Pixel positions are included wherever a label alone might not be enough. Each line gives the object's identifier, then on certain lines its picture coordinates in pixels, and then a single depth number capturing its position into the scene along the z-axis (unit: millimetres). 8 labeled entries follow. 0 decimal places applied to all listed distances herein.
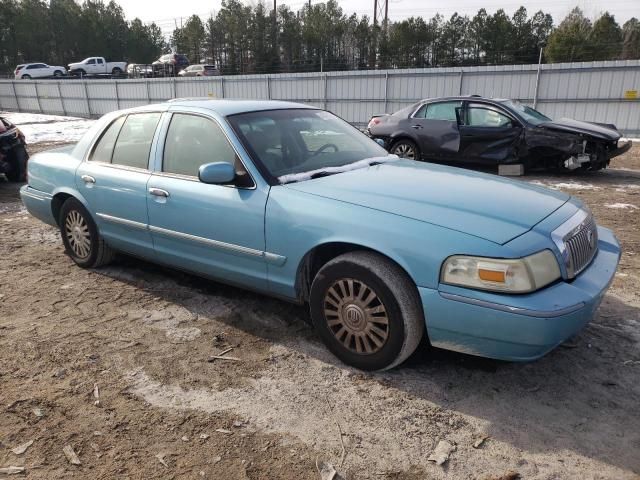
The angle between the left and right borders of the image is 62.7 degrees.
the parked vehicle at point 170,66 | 47562
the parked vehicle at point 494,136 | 9188
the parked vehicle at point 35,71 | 42969
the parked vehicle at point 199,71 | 43438
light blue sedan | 2613
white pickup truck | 46875
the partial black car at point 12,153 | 9031
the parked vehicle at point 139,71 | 44500
